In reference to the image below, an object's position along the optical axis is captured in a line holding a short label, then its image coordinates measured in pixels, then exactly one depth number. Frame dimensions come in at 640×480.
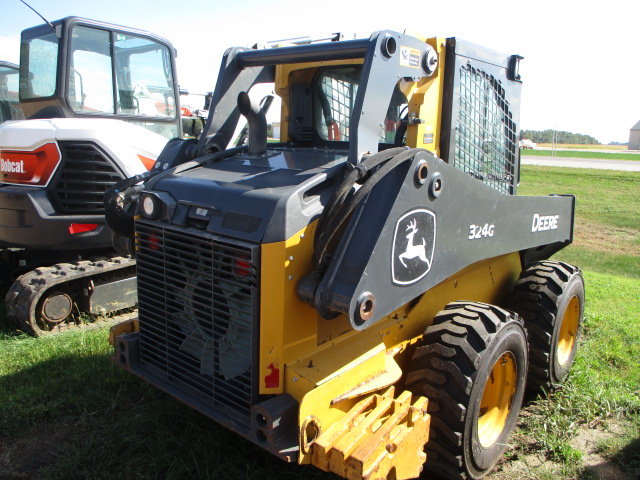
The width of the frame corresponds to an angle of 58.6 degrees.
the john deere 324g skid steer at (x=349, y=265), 2.50
